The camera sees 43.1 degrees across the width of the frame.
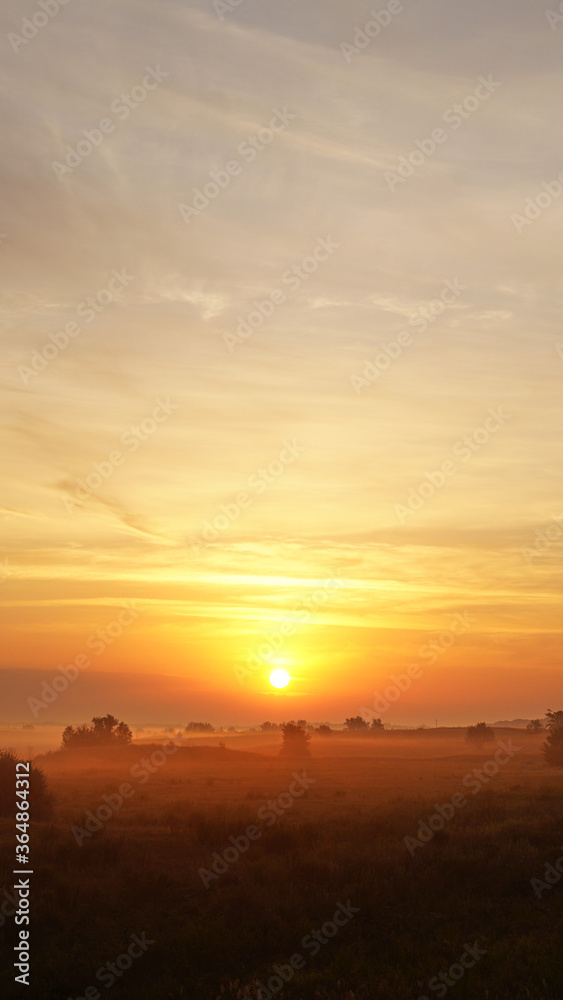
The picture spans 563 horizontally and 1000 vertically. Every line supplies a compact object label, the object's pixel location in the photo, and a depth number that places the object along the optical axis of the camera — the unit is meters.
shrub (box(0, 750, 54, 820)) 29.50
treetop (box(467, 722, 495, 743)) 106.64
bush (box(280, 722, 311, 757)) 82.31
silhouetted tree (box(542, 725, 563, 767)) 62.38
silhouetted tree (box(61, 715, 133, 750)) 88.56
